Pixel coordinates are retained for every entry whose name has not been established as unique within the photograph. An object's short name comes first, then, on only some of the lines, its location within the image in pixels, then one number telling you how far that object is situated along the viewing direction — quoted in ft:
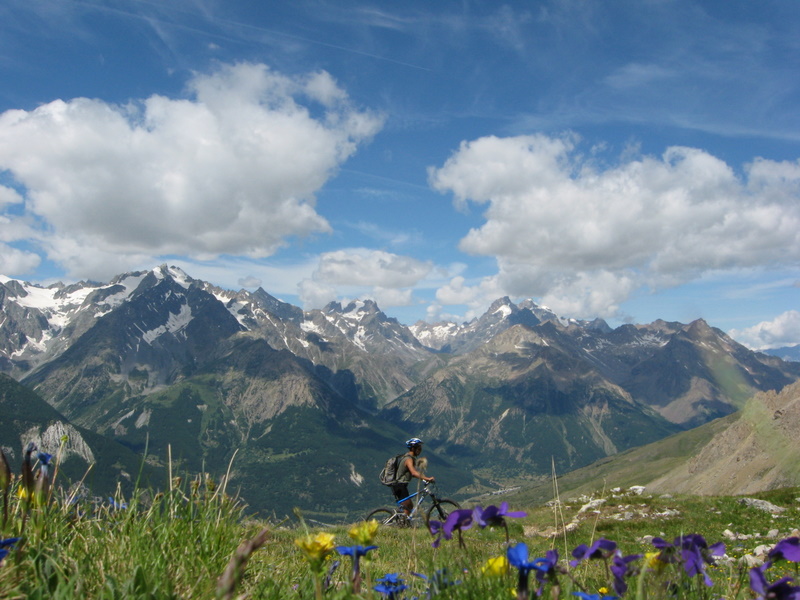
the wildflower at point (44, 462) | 12.67
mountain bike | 46.06
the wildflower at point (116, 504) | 17.52
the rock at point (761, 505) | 82.71
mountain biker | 52.73
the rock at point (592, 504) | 99.88
